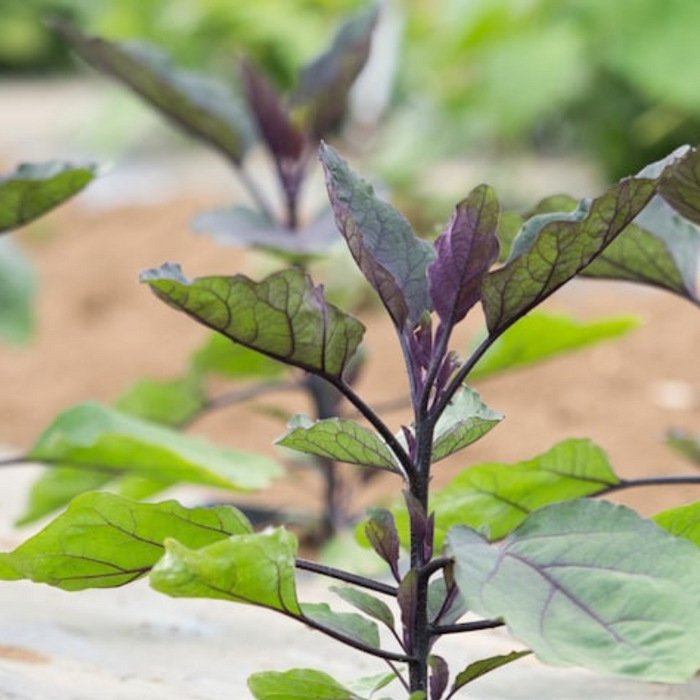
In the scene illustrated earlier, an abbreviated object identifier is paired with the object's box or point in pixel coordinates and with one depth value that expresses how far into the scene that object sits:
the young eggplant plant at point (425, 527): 1.65
